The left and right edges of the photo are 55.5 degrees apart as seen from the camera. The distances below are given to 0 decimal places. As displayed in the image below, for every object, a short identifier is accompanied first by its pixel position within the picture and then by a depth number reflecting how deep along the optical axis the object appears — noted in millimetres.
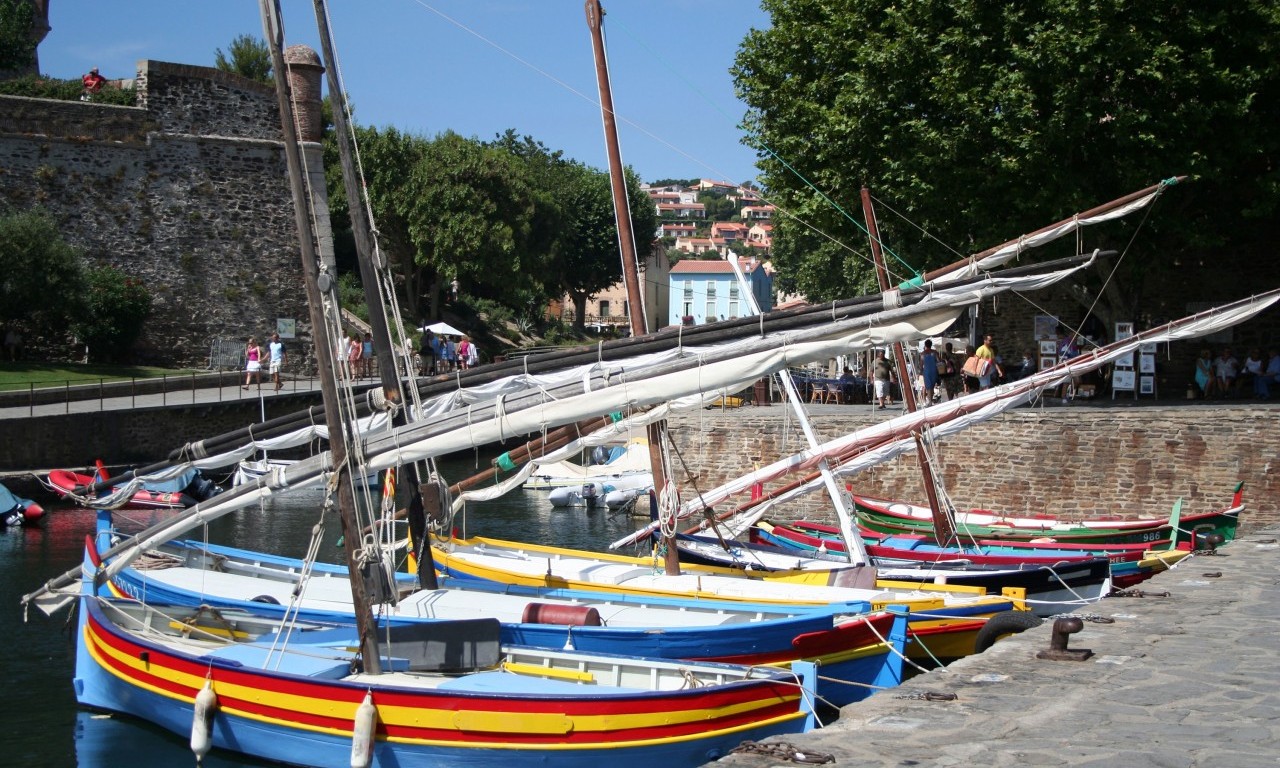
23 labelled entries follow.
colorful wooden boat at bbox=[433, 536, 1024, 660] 12141
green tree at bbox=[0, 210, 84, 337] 31641
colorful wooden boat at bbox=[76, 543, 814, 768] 8930
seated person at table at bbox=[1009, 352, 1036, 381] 26602
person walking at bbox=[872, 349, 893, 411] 28250
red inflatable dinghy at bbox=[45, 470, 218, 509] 22906
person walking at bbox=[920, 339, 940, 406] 25703
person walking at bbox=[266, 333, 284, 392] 34531
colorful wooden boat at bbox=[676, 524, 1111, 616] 14117
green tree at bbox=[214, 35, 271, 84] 57625
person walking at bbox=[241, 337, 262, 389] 34156
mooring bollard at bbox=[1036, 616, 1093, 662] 7398
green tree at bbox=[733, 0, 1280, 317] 22453
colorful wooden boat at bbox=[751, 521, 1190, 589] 14766
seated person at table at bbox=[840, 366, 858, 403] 31969
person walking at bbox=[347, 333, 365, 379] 34000
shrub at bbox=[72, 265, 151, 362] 34688
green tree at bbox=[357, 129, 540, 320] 49969
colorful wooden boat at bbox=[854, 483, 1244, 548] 17453
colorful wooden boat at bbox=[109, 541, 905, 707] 10688
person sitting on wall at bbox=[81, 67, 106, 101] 40219
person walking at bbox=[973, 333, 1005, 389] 24172
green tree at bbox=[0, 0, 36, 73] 47156
